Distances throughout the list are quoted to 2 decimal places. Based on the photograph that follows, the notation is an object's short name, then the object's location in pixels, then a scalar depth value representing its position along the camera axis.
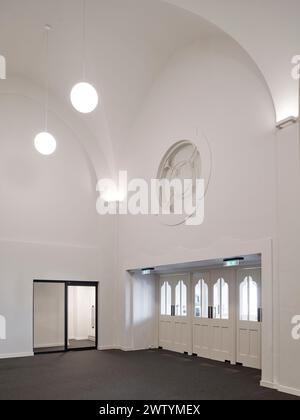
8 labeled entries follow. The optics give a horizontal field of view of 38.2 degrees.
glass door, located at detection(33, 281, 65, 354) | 12.78
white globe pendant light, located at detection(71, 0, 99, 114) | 7.14
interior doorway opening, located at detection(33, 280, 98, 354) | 12.40
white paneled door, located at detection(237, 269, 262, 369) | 9.42
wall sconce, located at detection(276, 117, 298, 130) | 7.46
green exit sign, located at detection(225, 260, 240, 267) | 8.83
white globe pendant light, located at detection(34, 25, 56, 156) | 9.22
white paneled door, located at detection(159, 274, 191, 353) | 11.59
